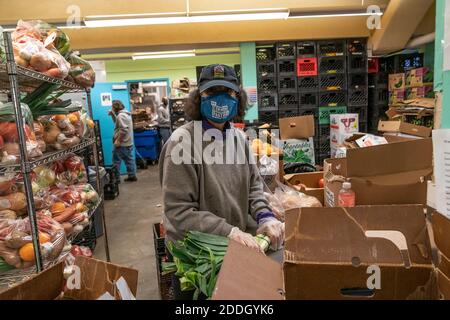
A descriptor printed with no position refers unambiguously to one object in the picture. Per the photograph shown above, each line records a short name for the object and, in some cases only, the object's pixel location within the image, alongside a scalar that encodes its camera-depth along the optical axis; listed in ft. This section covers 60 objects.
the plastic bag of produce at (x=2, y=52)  4.71
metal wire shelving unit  4.64
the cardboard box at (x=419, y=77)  16.40
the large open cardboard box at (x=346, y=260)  2.35
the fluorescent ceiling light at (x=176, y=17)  14.53
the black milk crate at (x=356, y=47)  18.49
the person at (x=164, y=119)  28.60
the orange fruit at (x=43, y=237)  5.05
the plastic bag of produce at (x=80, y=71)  7.29
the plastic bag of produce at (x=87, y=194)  7.22
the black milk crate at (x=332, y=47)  18.41
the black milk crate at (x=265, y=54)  18.60
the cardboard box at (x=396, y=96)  17.94
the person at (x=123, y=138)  21.65
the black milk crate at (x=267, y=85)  18.38
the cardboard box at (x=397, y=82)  18.03
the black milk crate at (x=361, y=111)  18.93
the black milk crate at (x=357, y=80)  18.54
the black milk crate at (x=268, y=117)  18.71
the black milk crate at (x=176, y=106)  25.61
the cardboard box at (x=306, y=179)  9.12
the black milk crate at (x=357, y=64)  18.38
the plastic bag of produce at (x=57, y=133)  6.38
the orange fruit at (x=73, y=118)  7.29
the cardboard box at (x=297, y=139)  12.66
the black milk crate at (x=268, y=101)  18.53
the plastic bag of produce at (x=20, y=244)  4.68
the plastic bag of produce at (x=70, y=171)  7.17
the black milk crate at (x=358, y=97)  18.67
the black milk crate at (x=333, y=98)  18.65
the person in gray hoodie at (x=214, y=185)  4.85
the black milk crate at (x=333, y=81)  18.44
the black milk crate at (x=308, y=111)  18.67
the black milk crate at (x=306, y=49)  18.33
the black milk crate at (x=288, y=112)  18.63
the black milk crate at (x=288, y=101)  18.49
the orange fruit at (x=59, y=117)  6.77
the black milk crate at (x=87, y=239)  8.91
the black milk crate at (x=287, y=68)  18.19
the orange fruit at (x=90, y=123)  8.36
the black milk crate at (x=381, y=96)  19.77
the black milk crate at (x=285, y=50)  18.31
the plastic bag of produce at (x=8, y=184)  4.92
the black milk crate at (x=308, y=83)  18.40
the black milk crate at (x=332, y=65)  18.37
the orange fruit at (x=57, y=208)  6.08
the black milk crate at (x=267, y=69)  18.33
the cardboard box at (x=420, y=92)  16.51
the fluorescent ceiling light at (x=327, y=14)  15.81
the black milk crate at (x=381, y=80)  19.71
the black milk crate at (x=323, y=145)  18.94
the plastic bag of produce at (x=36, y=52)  5.28
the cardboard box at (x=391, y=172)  5.00
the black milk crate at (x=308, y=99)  18.56
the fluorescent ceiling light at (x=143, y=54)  27.98
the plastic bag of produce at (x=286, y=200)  6.52
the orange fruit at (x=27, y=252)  4.78
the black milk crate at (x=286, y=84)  18.34
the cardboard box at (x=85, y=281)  2.31
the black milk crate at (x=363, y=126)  18.92
